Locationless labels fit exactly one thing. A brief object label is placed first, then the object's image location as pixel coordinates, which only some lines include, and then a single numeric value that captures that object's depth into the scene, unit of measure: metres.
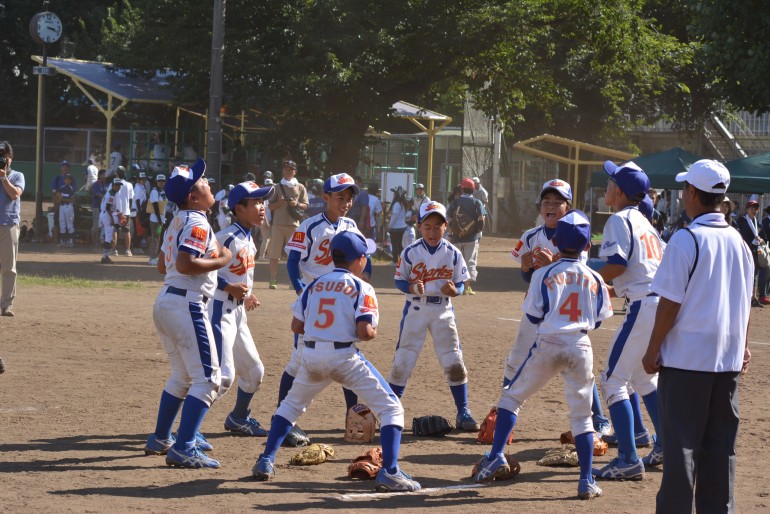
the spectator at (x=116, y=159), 51.72
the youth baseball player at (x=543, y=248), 14.70
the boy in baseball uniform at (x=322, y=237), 14.99
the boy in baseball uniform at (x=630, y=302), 12.73
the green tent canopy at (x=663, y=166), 41.63
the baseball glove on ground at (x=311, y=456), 13.19
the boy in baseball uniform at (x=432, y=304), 15.31
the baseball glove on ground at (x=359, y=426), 14.61
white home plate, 11.63
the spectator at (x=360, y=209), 42.13
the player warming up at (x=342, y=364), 11.84
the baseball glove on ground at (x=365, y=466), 12.47
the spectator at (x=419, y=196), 48.10
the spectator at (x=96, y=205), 46.21
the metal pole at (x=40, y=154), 46.35
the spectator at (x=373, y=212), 43.58
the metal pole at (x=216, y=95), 42.53
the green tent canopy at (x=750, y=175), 38.88
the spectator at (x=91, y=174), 52.51
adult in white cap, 9.61
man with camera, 23.44
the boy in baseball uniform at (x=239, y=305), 13.43
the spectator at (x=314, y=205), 36.90
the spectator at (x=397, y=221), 43.89
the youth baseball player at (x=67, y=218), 47.31
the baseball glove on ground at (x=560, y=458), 13.44
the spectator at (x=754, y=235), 34.25
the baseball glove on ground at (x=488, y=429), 14.69
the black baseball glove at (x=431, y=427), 15.19
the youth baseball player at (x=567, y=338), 12.00
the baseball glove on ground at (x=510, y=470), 12.57
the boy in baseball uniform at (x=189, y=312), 12.56
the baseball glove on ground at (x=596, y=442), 14.15
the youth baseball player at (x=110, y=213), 41.09
